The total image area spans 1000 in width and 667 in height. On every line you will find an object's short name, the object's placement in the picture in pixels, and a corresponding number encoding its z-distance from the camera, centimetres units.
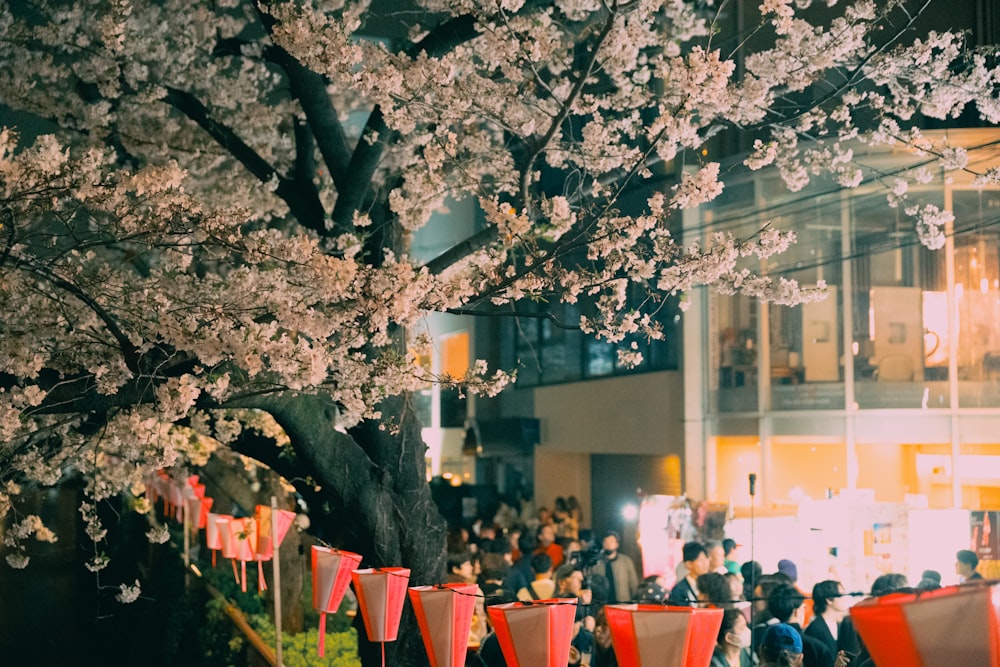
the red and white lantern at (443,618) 705
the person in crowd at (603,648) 788
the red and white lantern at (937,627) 425
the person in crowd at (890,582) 866
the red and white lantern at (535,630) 616
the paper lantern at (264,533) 1087
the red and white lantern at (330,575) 842
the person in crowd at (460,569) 1098
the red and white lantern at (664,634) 550
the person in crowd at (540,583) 956
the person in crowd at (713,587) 844
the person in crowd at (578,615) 823
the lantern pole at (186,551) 1582
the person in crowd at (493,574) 1094
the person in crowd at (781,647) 669
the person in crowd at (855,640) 742
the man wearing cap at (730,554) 1113
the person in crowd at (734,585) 865
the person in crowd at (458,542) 1266
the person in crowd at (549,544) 1394
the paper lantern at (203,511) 1489
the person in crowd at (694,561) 993
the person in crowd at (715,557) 1050
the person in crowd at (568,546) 1261
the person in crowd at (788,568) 1023
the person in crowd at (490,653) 814
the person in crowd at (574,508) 1845
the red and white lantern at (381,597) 775
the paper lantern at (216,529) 1245
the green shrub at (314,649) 1174
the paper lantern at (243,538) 1167
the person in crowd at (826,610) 796
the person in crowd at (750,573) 981
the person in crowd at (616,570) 1133
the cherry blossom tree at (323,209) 634
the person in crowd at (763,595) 874
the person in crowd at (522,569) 1106
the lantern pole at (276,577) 891
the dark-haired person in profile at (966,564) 967
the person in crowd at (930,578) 927
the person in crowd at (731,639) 748
